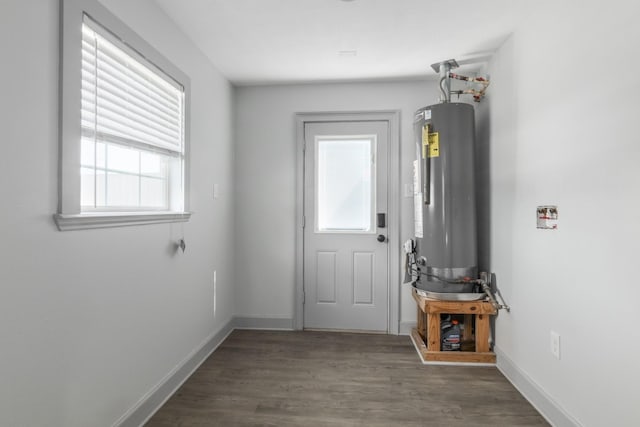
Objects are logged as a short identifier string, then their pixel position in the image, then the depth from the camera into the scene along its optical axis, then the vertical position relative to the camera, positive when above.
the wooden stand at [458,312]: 2.64 -0.87
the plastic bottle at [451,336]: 2.75 -0.94
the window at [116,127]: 1.42 +0.43
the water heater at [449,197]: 2.66 +0.13
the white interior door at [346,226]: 3.39 -0.11
